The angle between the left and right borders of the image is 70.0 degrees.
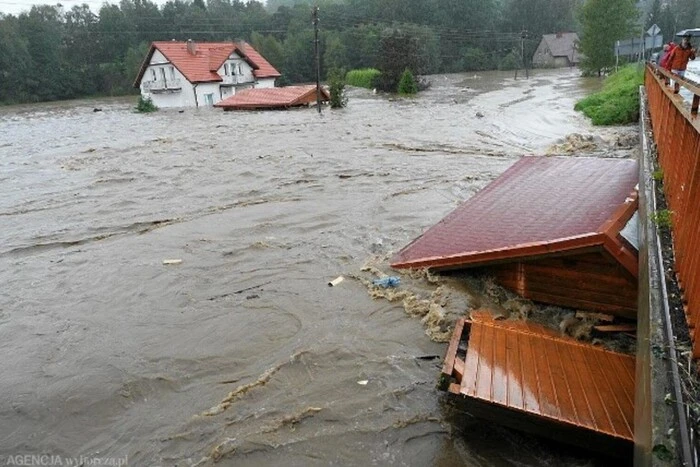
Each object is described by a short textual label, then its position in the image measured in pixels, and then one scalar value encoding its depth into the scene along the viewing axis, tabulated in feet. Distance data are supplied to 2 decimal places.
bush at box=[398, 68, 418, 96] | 135.95
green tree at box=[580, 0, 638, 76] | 148.36
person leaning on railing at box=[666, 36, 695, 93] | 41.14
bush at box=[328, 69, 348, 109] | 102.99
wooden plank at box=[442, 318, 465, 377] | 13.53
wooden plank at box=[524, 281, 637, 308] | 16.80
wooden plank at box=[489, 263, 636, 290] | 16.70
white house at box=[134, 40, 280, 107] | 138.00
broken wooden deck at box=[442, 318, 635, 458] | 11.74
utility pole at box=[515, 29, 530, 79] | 175.70
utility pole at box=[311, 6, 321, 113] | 92.76
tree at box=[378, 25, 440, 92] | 149.69
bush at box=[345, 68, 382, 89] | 160.35
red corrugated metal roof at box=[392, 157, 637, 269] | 18.81
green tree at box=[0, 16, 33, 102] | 188.55
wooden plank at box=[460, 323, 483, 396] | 12.80
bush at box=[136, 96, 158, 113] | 127.24
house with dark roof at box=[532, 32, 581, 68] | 239.91
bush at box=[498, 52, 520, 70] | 216.33
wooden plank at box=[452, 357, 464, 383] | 13.44
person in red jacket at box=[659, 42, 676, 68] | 44.50
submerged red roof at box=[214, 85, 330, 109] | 109.91
